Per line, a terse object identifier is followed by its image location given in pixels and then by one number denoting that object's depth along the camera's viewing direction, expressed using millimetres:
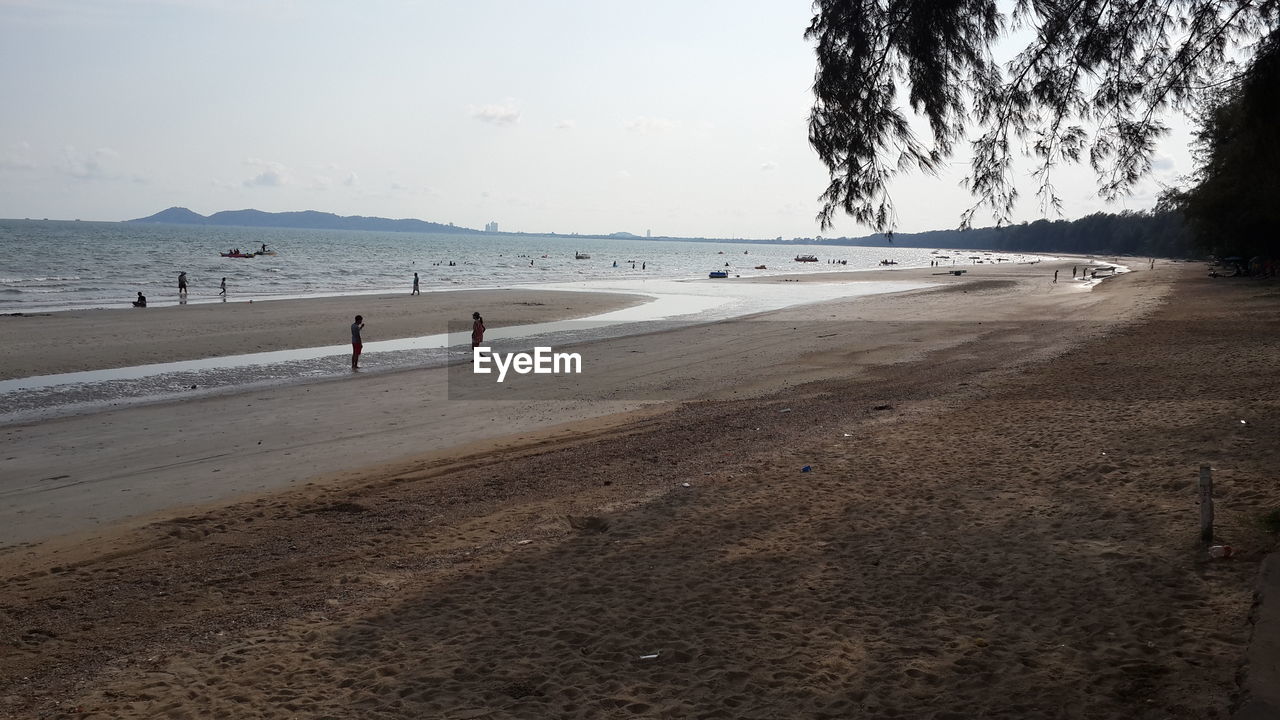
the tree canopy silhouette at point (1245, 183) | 7871
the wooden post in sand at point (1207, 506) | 7137
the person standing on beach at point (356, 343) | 22641
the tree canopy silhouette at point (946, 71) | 8734
